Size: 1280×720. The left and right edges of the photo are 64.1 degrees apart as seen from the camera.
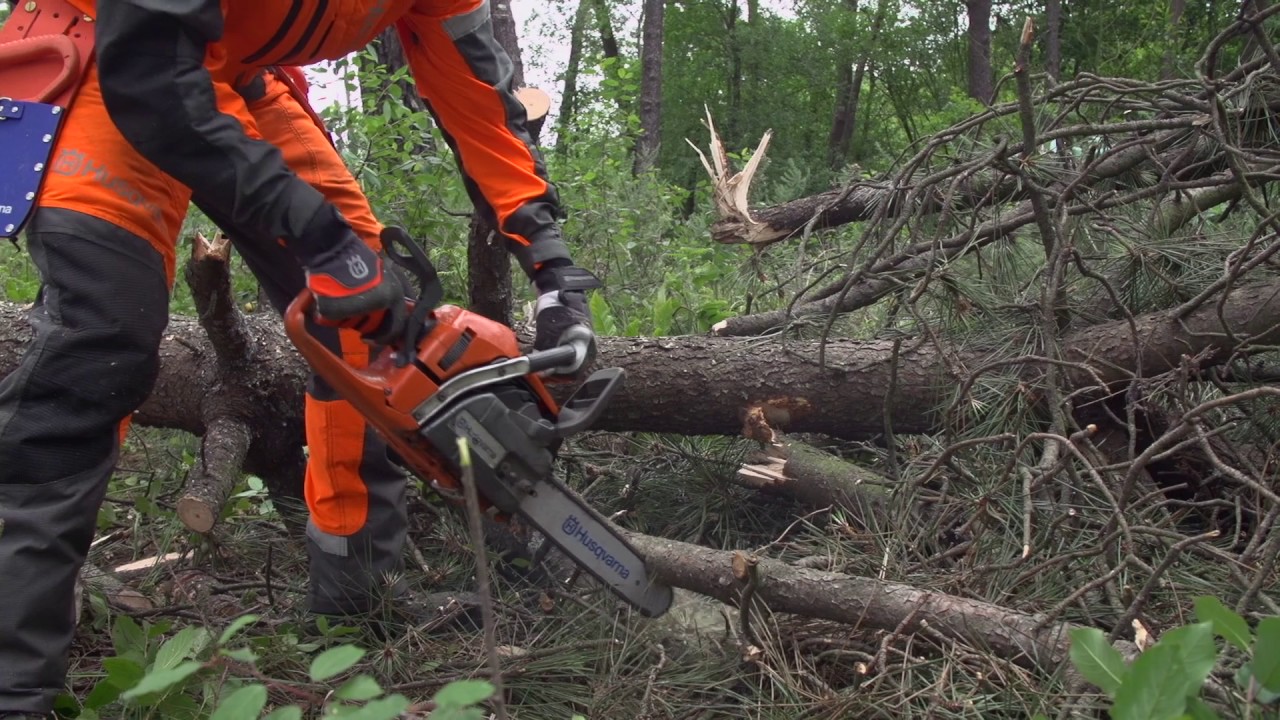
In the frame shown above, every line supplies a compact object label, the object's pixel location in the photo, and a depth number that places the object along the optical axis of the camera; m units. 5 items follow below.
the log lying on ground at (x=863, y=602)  1.92
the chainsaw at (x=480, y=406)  2.00
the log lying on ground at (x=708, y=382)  2.88
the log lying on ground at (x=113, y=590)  2.63
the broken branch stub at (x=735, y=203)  4.40
